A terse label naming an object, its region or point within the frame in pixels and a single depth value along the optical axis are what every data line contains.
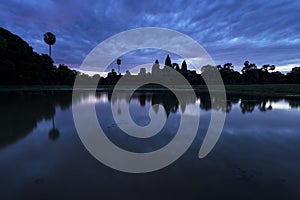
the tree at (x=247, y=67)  73.94
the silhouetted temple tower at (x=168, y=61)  81.26
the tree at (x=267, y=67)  75.46
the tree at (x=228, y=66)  75.94
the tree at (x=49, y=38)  56.34
